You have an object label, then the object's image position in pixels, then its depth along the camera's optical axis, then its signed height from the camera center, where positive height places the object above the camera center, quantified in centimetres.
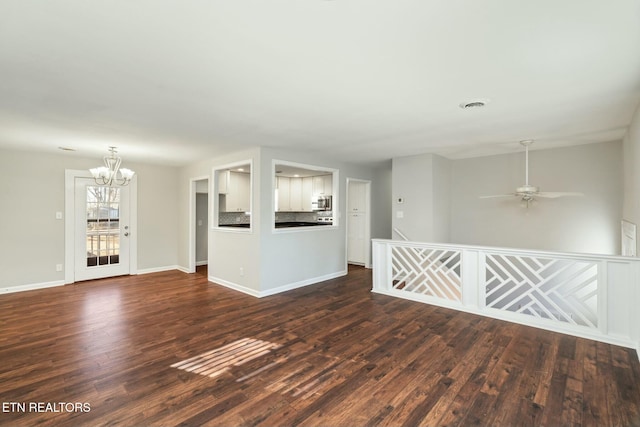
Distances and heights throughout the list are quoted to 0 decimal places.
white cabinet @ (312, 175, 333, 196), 747 +74
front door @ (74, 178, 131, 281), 567 -34
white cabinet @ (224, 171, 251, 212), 638 +46
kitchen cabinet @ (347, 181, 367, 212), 716 +42
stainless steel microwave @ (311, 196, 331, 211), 754 +28
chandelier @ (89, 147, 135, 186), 468 +65
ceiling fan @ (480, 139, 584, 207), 447 +36
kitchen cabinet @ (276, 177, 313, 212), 795 +53
